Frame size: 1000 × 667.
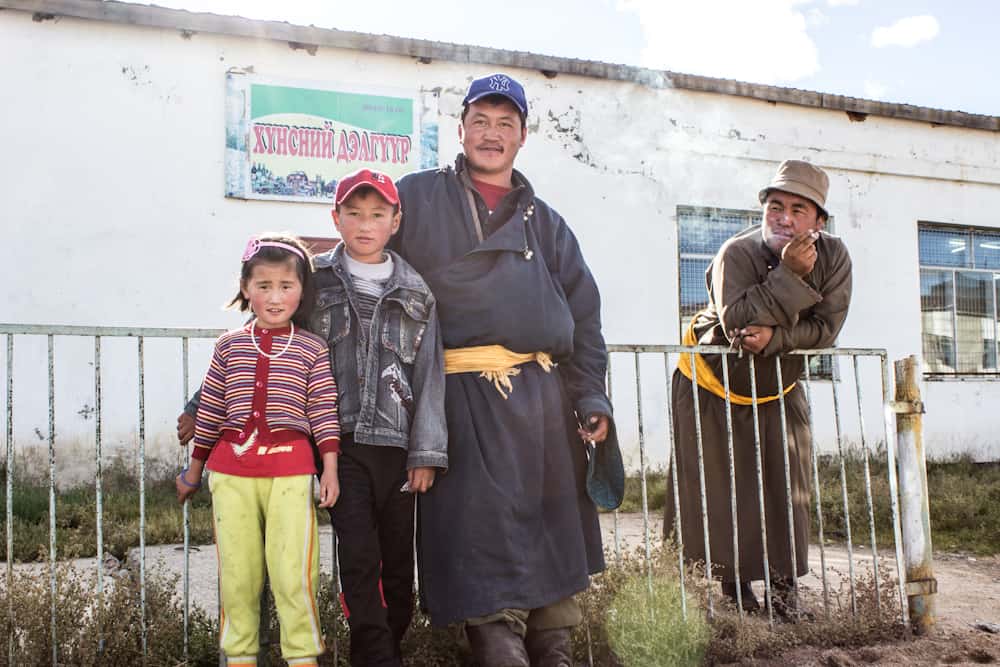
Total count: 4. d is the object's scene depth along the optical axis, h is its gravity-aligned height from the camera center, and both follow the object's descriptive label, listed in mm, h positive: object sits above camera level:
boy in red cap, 2504 -44
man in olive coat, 3662 -5
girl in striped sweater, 2516 -193
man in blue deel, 2611 -82
